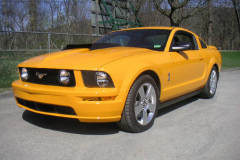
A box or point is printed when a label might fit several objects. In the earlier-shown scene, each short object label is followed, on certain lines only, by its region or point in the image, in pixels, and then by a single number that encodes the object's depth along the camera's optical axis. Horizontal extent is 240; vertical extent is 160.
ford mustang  2.81
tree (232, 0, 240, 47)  26.38
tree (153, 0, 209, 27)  12.34
